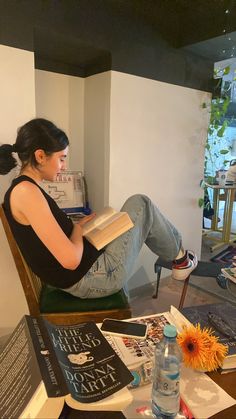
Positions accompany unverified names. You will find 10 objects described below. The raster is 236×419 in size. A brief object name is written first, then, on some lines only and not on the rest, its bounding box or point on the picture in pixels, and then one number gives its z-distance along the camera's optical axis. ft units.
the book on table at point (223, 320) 2.53
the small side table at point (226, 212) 11.65
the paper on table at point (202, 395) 2.09
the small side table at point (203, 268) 5.70
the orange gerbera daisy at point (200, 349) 2.35
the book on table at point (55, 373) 1.79
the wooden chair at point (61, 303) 3.90
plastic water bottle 2.01
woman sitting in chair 3.56
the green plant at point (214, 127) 8.39
